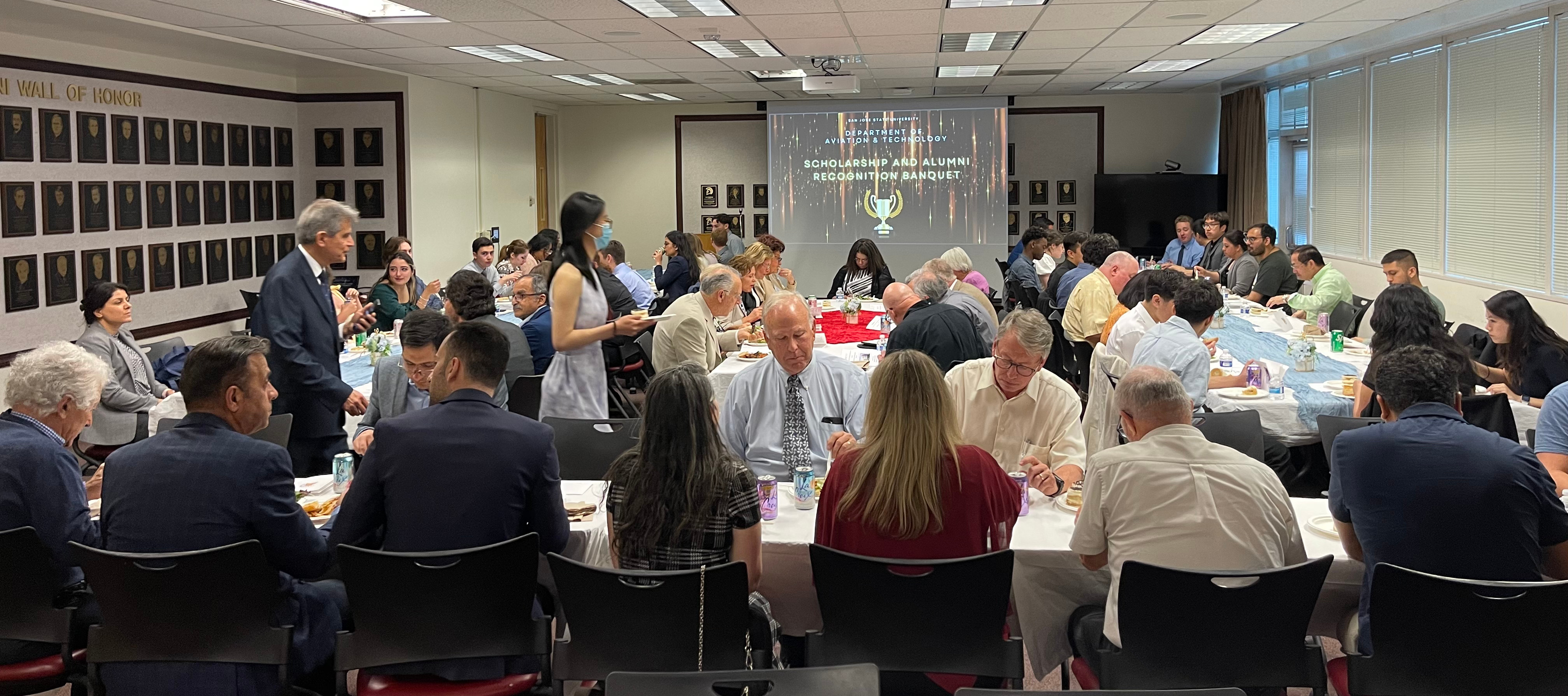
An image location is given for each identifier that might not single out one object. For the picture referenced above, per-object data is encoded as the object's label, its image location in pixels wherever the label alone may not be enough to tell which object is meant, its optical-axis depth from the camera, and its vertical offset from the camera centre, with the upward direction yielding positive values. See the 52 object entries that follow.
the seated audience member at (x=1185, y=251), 12.93 +0.36
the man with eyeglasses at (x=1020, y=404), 3.93 -0.44
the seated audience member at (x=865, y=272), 10.56 +0.12
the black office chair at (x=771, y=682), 1.95 -0.70
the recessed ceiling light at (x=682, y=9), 7.27 +1.87
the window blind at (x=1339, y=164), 11.12 +1.20
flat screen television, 14.49 +1.03
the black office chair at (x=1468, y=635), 2.44 -0.80
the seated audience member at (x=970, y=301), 7.00 -0.11
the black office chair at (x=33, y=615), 2.82 -0.84
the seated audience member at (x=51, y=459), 2.88 -0.42
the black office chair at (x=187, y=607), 2.63 -0.76
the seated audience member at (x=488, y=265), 10.21 +0.24
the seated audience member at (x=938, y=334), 5.34 -0.24
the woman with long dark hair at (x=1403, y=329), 4.68 -0.22
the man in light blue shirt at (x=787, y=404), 4.16 -0.45
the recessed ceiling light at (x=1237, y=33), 8.67 +1.99
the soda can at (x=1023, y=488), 3.36 -0.62
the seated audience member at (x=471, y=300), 5.39 -0.04
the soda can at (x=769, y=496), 3.38 -0.64
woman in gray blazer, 5.55 -0.43
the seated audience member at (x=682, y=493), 2.78 -0.52
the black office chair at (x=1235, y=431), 4.16 -0.57
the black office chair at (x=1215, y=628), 2.53 -0.81
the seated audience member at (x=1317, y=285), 8.80 -0.05
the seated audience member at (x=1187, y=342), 5.05 -0.28
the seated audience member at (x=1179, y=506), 2.72 -0.56
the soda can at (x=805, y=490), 3.49 -0.64
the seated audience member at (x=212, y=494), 2.68 -0.49
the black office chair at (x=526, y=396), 5.41 -0.52
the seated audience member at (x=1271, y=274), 10.06 +0.05
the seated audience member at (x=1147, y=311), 5.50 -0.15
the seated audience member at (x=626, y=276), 9.63 +0.11
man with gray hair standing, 4.25 -0.17
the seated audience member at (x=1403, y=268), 7.60 +0.07
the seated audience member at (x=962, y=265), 8.54 +0.15
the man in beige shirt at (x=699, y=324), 6.00 -0.20
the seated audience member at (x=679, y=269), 9.99 +0.17
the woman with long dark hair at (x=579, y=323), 4.09 -0.13
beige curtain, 13.53 +1.56
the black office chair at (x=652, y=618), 2.59 -0.79
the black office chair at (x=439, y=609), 2.69 -0.79
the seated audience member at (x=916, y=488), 2.77 -0.51
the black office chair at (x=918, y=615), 2.59 -0.79
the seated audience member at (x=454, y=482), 2.79 -0.49
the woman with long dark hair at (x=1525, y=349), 4.99 -0.33
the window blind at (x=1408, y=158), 9.52 +1.08
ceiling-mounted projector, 10.02 +1.84
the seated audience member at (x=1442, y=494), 2.60 -0.52
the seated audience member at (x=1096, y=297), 7.75 -0.11
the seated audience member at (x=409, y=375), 4.20 -0.33
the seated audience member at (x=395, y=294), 8.03 -0.01
